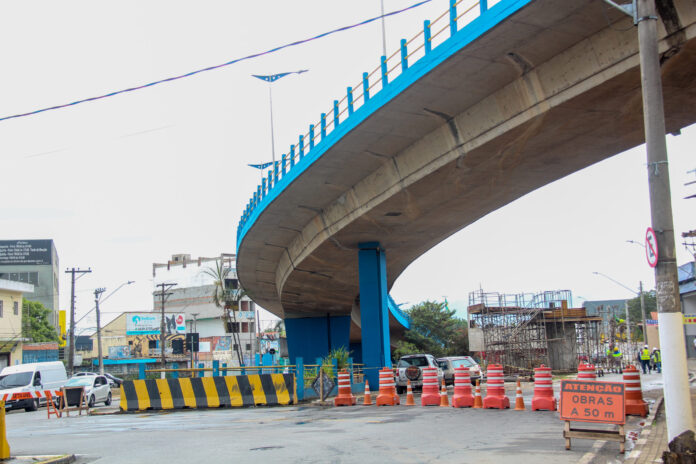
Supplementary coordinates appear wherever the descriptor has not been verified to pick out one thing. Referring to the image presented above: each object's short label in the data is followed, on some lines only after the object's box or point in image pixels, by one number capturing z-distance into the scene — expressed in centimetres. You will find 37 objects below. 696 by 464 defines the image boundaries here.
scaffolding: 4409
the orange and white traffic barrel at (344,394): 2053
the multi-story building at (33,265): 8688
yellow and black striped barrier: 2202
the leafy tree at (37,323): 7148
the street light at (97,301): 5613
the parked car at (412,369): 2650
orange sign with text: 984
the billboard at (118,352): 8975
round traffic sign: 888
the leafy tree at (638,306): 12169
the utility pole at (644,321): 5003
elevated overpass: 1502
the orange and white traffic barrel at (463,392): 1762
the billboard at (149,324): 9112
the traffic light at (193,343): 4449
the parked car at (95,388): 2970
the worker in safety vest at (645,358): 3838
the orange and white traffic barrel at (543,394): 1617
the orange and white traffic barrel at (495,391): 1698
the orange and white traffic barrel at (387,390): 1978
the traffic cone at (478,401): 1748
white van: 3169
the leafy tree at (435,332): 6172
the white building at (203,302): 10356
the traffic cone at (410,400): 1983
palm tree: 6203
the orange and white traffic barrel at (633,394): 1427
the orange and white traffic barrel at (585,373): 1573
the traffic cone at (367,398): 2015
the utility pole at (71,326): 4988
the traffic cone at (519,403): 1658
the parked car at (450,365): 3013
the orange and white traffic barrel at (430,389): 1898
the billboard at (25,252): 8744
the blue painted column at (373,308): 2945
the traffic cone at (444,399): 1831
